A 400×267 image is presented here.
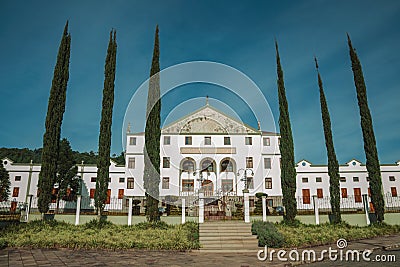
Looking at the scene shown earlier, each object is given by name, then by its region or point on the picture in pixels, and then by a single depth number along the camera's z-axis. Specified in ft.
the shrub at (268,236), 35.40
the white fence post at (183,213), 45.30
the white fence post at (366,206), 48.56
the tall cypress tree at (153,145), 45.88
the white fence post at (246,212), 43.86
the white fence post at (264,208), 46.34
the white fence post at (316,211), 47.41
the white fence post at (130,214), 44.94
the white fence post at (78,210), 44.55
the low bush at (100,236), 33.24
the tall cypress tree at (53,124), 44.68
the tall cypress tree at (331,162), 49.03
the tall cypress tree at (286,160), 47.21
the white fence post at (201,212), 43.93
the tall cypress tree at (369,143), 48.96
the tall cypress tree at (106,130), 45.68
